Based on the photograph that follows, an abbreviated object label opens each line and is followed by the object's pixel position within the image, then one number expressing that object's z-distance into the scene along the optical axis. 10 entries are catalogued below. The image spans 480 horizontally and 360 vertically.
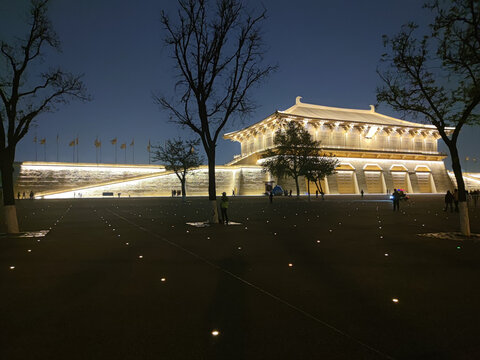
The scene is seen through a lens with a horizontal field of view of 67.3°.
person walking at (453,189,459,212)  22.41
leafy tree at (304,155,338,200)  41.59
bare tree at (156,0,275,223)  16.95
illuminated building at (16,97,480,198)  56.06
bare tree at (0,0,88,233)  13.09
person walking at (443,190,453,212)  23.19
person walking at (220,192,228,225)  16.22
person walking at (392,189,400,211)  24.49
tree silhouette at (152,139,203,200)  45.88
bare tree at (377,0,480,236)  10.79
